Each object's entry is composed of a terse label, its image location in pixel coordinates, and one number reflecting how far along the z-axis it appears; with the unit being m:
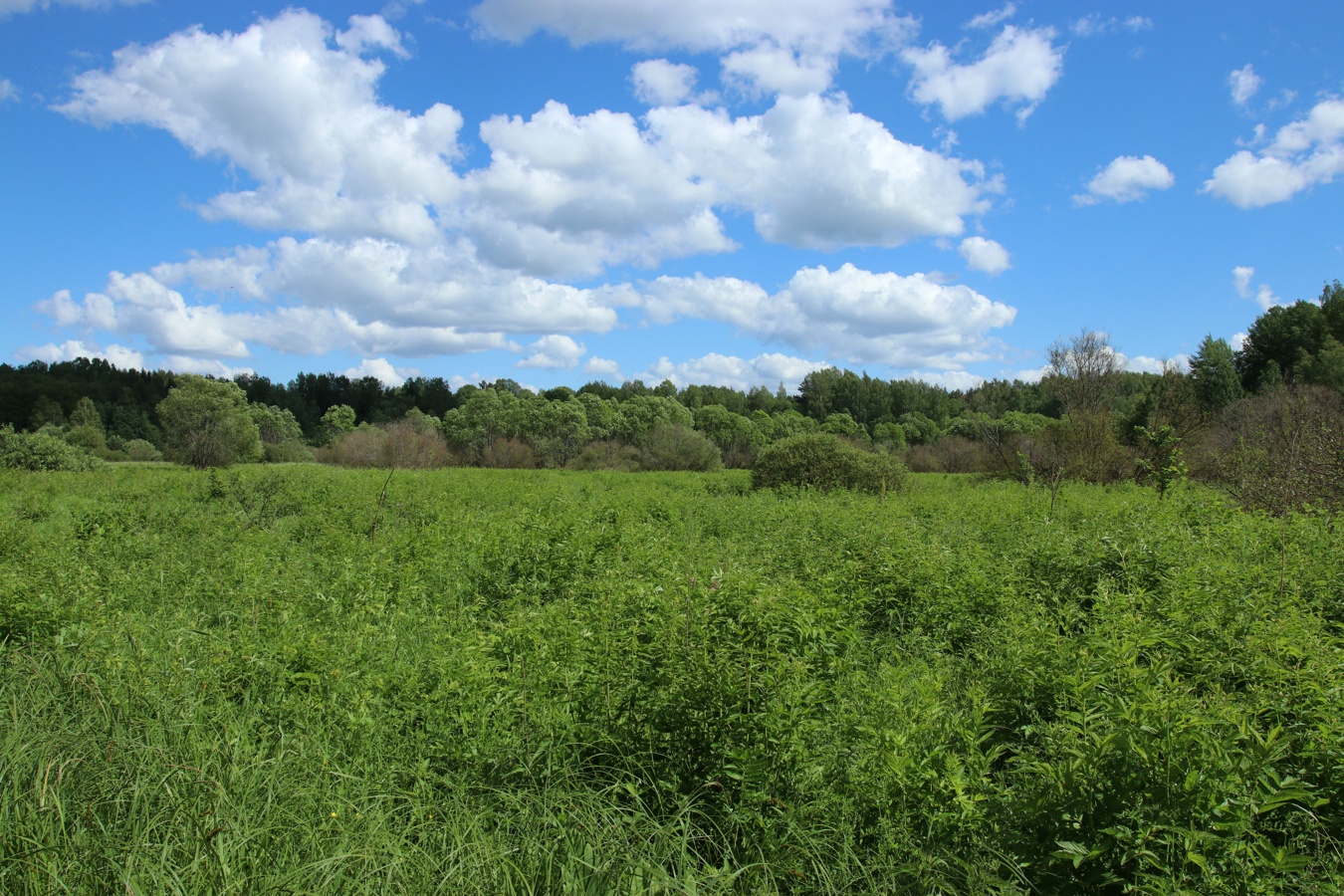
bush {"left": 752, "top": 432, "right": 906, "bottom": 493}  21.97
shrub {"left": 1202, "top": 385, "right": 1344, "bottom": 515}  11.69
